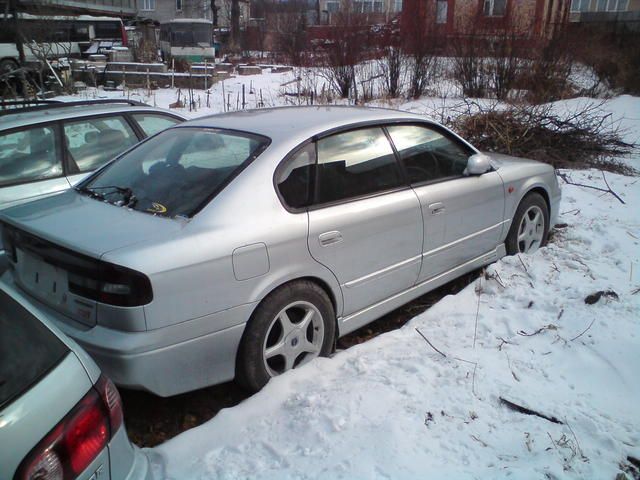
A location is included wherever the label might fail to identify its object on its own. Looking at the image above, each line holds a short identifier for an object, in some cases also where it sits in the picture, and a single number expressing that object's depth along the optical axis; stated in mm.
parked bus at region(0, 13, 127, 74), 16109
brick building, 14055
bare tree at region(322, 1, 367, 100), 14984
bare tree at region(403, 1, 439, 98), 14875
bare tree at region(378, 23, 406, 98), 15031
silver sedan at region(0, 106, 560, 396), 2410
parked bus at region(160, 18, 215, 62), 26281
